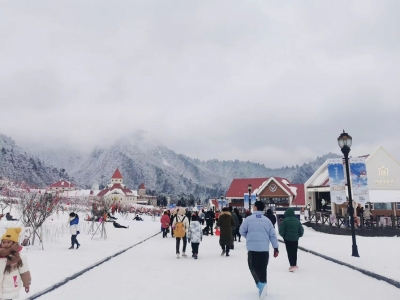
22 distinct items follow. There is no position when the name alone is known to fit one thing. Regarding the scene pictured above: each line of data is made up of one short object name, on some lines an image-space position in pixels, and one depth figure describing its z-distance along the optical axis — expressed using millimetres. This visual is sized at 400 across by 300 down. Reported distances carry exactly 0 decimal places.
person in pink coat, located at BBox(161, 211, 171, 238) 23841
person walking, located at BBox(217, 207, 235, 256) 13852
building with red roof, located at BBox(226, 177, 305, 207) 58312
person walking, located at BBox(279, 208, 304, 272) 10406
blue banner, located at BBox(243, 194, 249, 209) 39656
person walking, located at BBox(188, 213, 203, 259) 13180
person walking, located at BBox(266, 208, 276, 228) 16781
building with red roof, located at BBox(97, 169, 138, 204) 155638
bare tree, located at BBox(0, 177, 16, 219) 43144
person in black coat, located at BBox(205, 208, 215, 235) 25094
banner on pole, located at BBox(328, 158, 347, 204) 16594
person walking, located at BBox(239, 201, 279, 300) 7023
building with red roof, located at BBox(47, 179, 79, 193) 159788
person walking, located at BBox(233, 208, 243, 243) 19839
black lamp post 14172
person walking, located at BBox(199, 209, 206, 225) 34859
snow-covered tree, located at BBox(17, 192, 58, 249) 16850
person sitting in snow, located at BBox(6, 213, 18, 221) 30900
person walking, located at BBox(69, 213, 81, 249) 15602
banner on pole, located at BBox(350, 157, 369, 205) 16219
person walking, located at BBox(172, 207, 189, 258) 13539
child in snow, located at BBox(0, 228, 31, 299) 4699
